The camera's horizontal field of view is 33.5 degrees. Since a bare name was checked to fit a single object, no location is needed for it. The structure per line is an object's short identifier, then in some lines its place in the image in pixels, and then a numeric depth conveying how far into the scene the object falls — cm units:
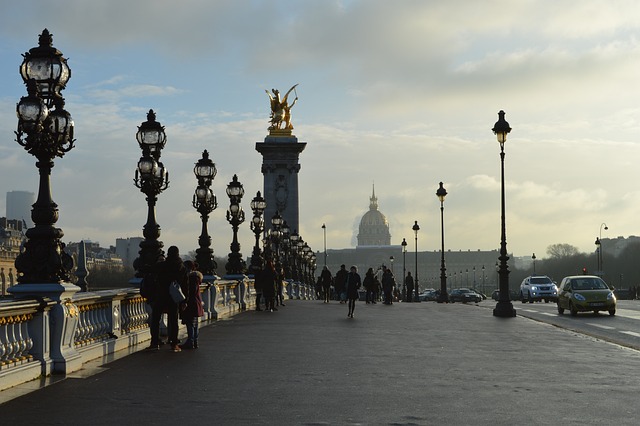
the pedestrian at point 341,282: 5053
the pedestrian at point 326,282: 5566
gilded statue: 11325
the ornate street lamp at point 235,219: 3931
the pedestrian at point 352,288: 3438
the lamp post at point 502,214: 3828
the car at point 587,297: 3778
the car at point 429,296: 12170
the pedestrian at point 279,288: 4427
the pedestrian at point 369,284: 5353
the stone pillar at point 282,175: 10781
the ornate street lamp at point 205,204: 3088
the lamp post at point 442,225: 6284
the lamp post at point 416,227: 8625
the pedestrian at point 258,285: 3922
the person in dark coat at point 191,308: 1980
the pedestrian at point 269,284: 3819
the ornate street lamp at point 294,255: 7734
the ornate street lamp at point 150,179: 2175
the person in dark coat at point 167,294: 1920
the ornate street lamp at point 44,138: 1484
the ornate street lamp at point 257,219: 4638
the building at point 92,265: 18829
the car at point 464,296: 9192
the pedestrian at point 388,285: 5194
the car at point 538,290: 6319
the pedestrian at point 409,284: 6675
